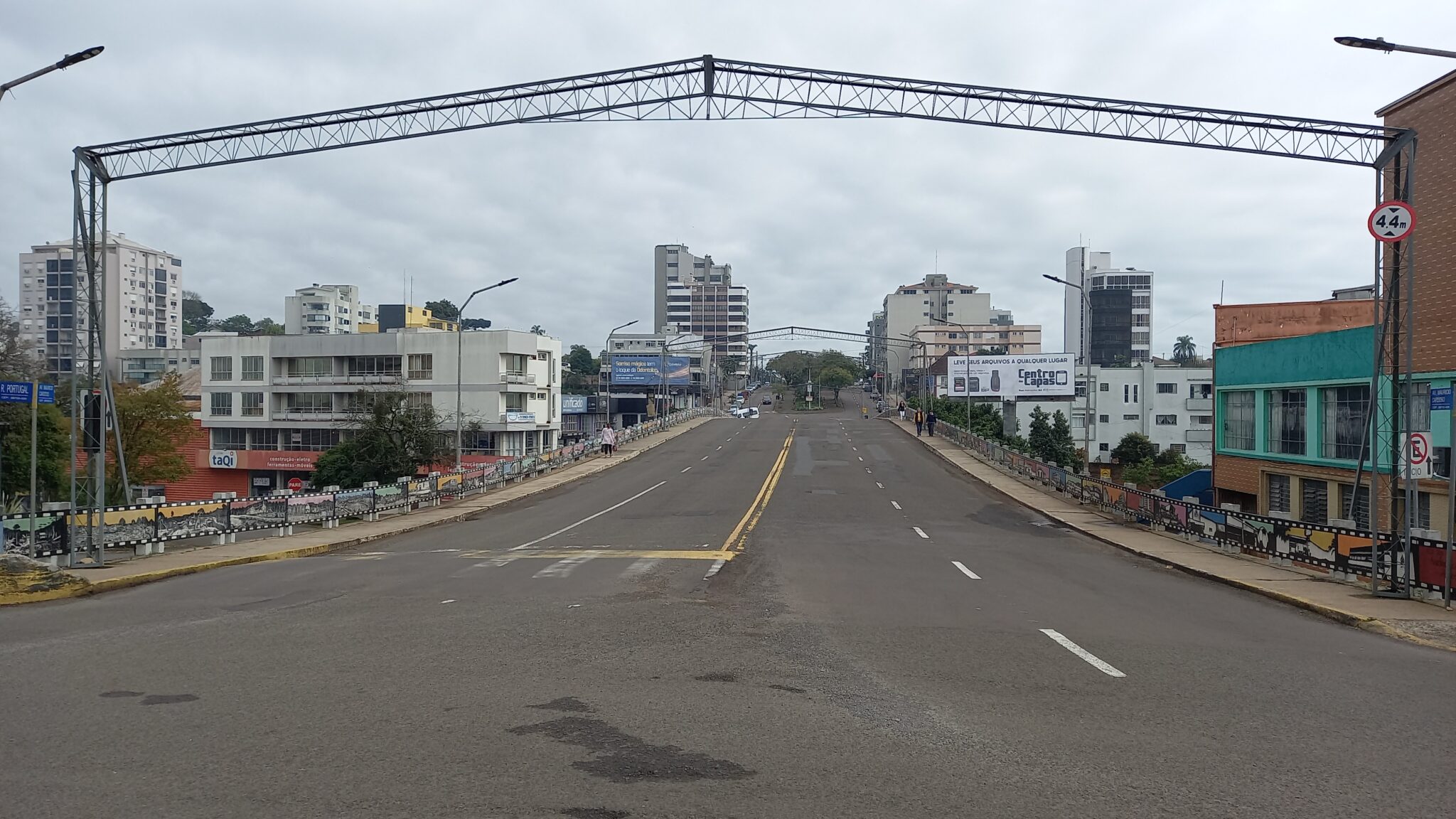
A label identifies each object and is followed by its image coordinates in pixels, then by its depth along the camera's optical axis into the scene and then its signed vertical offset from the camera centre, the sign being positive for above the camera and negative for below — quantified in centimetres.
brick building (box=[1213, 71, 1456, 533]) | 2481 +73
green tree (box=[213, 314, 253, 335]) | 18162 +1385
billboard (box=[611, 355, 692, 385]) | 12588 +367
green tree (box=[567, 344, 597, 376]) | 18350 +690
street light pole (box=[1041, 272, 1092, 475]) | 3216 +139
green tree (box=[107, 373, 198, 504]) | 5819 -194
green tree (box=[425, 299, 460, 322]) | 17405 +1597
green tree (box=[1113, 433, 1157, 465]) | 7406 -360
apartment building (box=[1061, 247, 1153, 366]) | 14300 +1206
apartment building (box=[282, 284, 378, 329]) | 13138 +1311
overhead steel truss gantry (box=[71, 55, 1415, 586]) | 2666 +824
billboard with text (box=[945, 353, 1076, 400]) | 9694 +234
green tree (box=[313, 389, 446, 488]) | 4534 -188
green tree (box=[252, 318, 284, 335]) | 14262 +1147
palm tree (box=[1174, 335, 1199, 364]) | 18500 +979
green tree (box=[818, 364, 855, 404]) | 17262 +395
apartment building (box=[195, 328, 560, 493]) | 7338 +81
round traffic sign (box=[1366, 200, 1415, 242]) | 1490 +274
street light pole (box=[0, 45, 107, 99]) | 1556 +532
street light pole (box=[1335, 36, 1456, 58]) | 1377 +498
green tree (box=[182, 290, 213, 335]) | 18775 +1659
